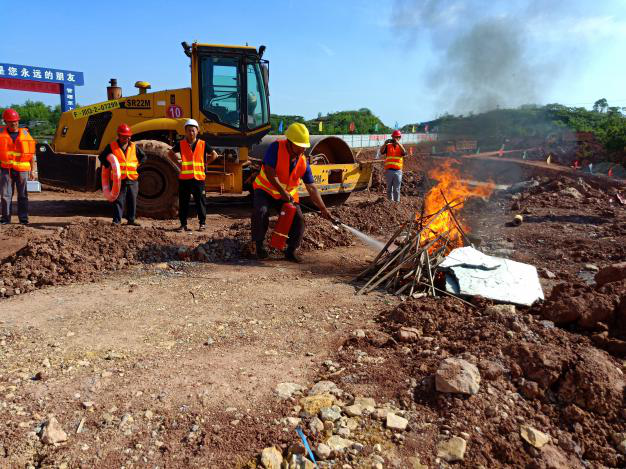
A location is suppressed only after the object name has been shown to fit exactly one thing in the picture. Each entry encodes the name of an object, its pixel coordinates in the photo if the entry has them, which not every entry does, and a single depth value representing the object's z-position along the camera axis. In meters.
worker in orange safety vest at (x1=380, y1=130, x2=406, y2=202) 10.22
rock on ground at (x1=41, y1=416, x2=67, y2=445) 2.54
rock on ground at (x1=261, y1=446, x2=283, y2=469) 2.43
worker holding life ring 7.57
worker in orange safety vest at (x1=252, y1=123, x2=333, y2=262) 5.91
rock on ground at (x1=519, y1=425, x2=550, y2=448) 2.65
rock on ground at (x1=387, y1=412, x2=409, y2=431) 2.71
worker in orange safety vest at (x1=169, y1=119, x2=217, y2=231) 7.38
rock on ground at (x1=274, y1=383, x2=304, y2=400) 3.01
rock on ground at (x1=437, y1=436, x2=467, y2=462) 2.53
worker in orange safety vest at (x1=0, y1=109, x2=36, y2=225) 7.49
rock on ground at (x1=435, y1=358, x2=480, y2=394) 2.90
